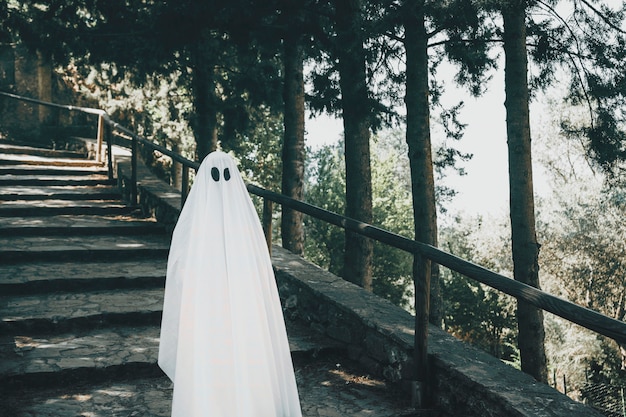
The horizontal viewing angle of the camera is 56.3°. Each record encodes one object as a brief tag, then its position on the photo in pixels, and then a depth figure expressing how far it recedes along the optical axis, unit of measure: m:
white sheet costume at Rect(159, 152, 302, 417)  2.90
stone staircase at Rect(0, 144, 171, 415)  3.89
